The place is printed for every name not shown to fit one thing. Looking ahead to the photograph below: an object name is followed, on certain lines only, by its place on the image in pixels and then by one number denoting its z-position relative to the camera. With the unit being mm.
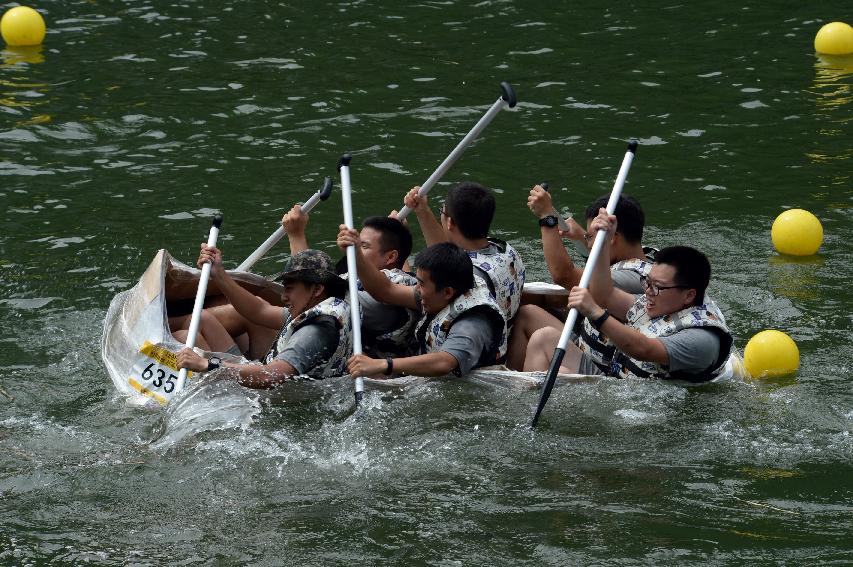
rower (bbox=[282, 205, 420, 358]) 15586
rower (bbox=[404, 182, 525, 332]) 15266
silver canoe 14781
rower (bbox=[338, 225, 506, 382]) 14359
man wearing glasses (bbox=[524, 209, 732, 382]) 14148
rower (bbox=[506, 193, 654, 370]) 15537
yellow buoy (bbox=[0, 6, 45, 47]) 31203
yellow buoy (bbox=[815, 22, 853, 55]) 29812
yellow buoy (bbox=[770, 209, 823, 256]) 20687
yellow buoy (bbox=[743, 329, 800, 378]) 16437
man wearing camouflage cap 14523
